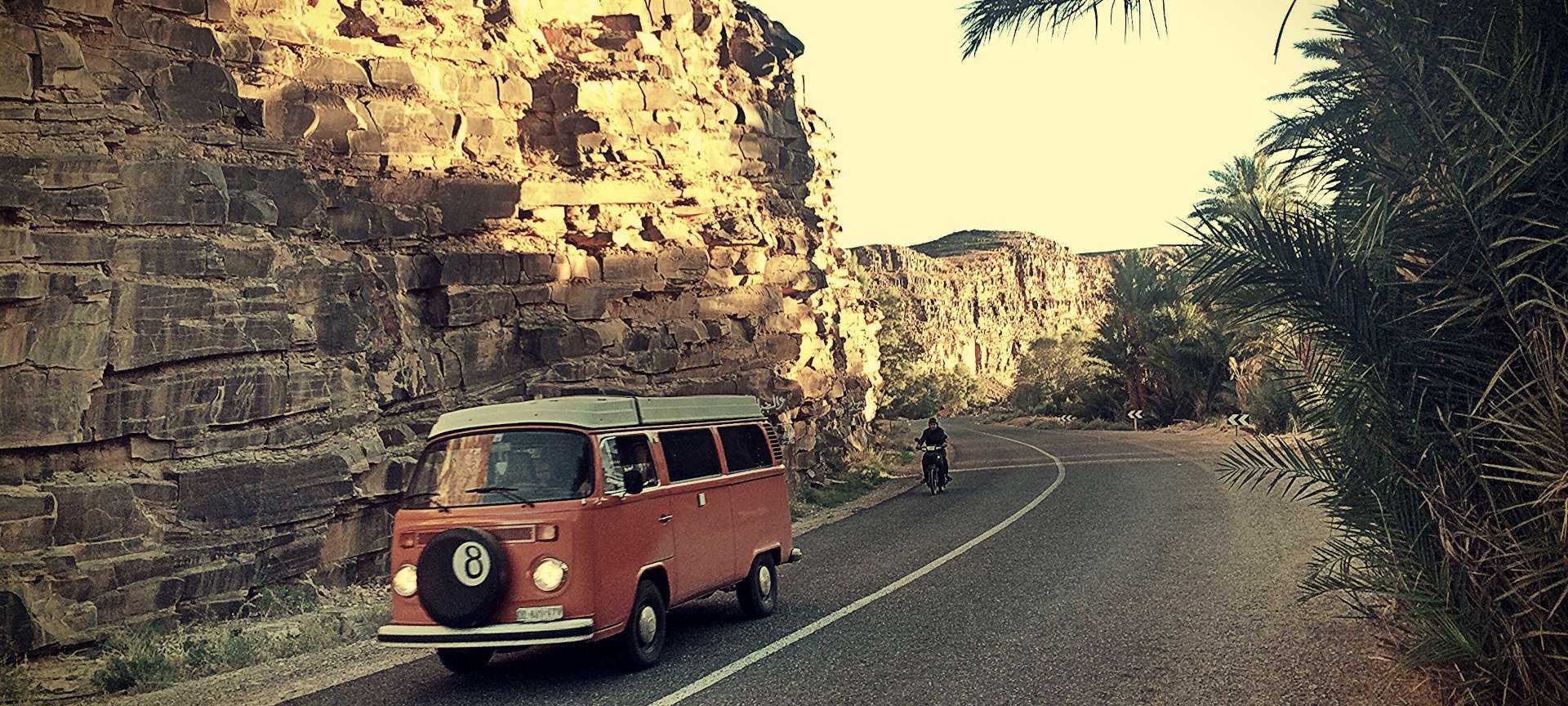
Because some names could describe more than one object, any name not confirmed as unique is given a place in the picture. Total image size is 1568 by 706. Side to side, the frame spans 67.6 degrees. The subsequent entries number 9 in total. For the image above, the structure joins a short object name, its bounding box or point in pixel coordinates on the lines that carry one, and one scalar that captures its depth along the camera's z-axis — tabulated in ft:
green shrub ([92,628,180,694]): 32.37
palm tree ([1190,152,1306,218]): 134.28
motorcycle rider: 83.41
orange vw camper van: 27.17
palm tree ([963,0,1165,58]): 25.45
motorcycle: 83.82
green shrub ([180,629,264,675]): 34.78
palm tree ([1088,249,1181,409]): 179.42
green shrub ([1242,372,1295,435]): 123.54
